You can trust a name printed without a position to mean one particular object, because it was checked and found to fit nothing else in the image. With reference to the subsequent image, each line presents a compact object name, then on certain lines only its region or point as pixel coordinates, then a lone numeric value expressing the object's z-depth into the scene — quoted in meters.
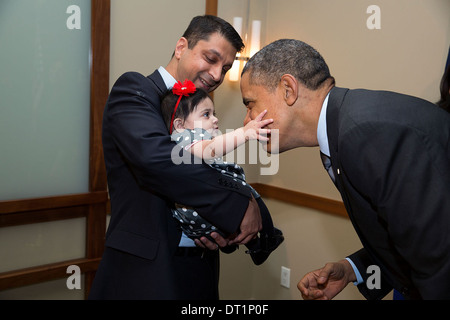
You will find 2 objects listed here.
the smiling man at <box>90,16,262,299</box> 1.32
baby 1.40
